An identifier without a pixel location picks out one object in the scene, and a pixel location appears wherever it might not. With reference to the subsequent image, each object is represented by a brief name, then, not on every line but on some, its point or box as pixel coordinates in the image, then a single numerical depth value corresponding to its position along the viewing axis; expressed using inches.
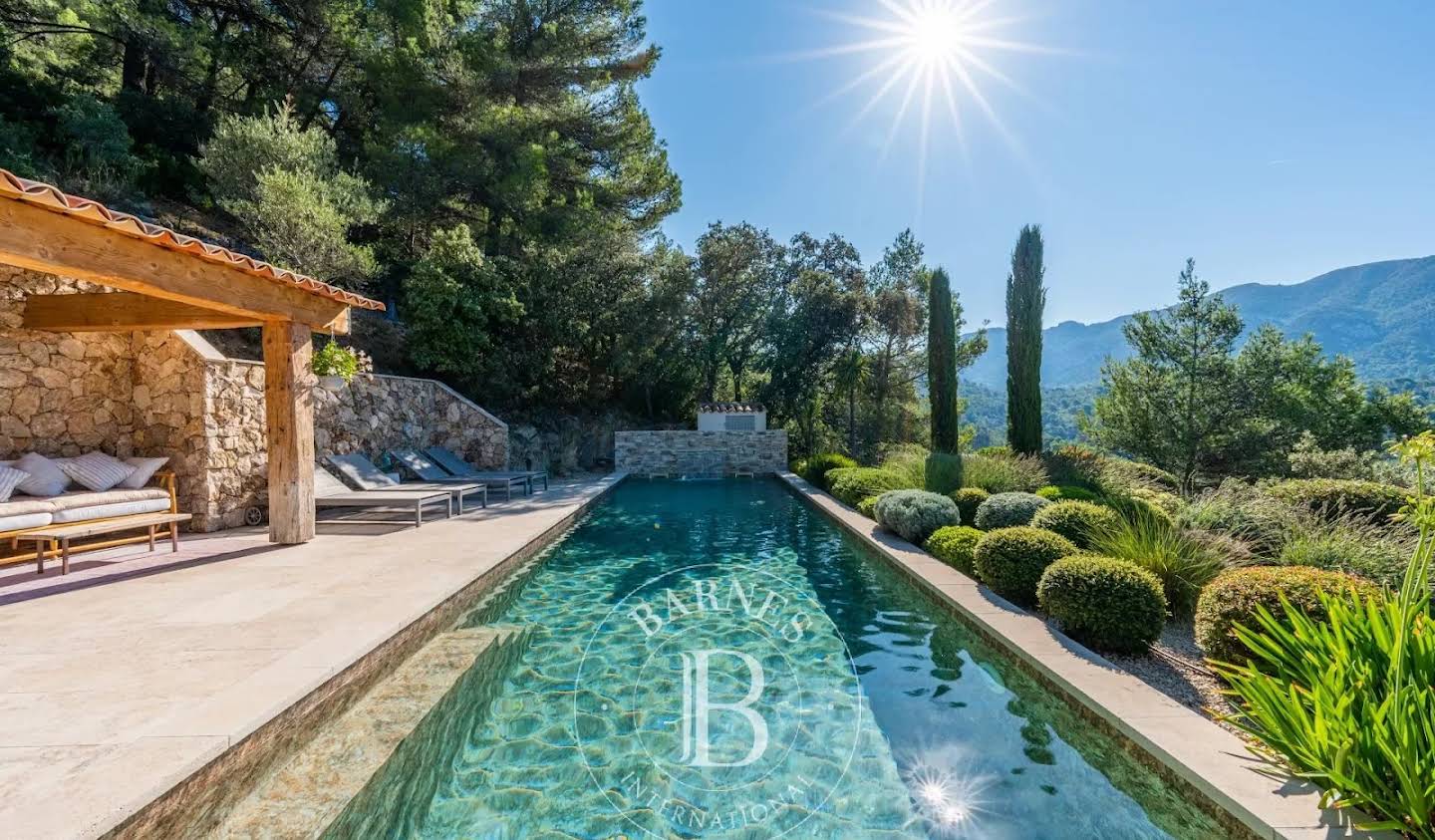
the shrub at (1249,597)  123.2
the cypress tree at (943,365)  563.8
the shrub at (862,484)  366.0
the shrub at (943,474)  339.3
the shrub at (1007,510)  237.1
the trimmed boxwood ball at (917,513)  262.4
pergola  151.4
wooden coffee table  183.3
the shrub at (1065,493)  288.4
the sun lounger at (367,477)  312.7
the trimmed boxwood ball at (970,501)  287.1
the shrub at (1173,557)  172.2
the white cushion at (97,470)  226.8
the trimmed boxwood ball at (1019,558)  180.5
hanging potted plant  298.1
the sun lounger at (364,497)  279.3
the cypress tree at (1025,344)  503.8
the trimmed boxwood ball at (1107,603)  143.6
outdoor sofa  186.1
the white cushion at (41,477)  212.1
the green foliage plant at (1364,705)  72.9
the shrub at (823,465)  482.3
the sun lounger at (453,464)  402.6
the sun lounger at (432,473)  373.1
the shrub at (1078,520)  204.8
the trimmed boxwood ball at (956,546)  218.8
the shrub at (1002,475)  333.1
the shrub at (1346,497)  224.4
